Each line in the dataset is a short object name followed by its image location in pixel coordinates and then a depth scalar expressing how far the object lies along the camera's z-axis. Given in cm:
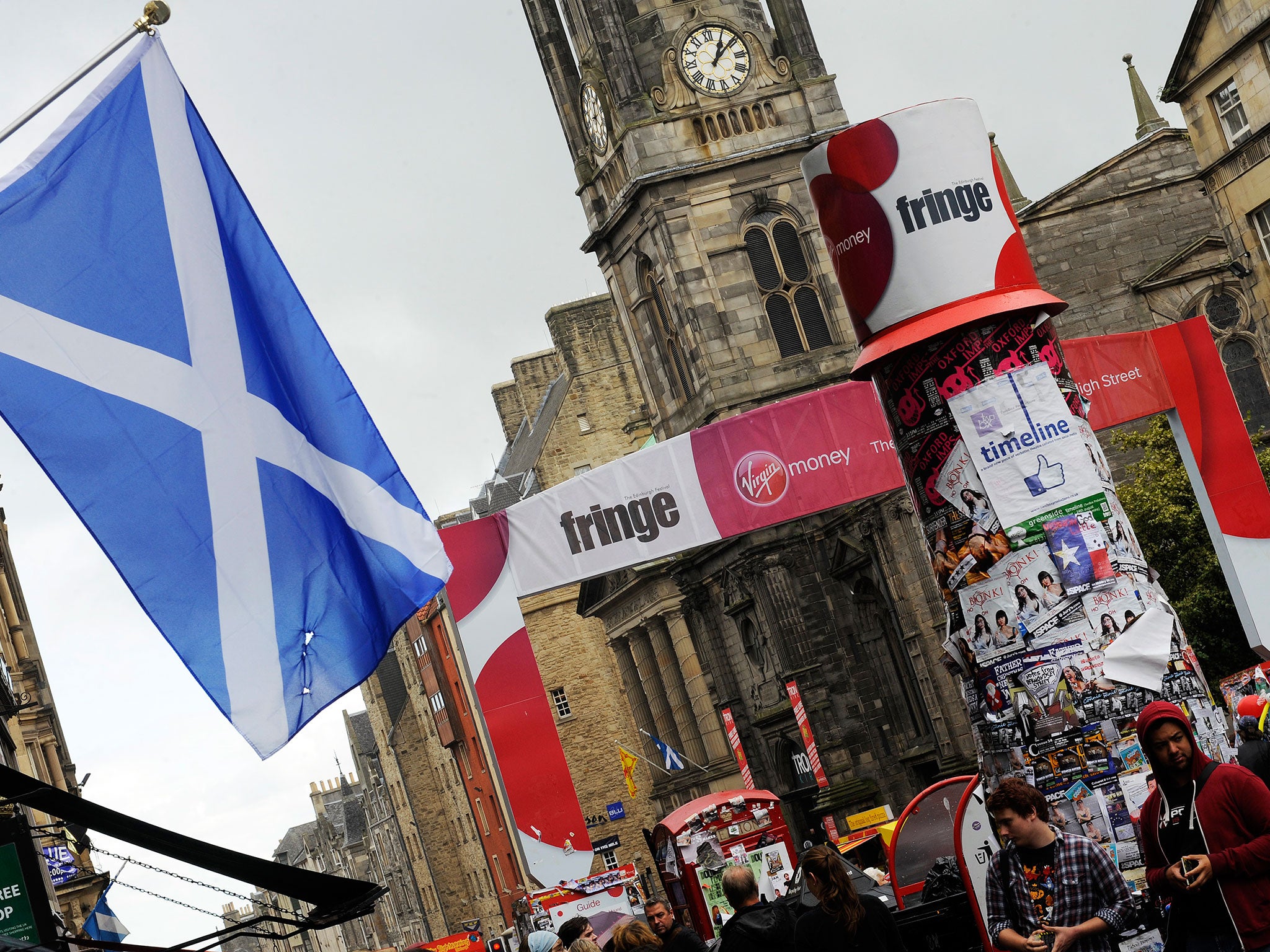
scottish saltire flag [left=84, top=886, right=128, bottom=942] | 3036
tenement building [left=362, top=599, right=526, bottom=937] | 7081
